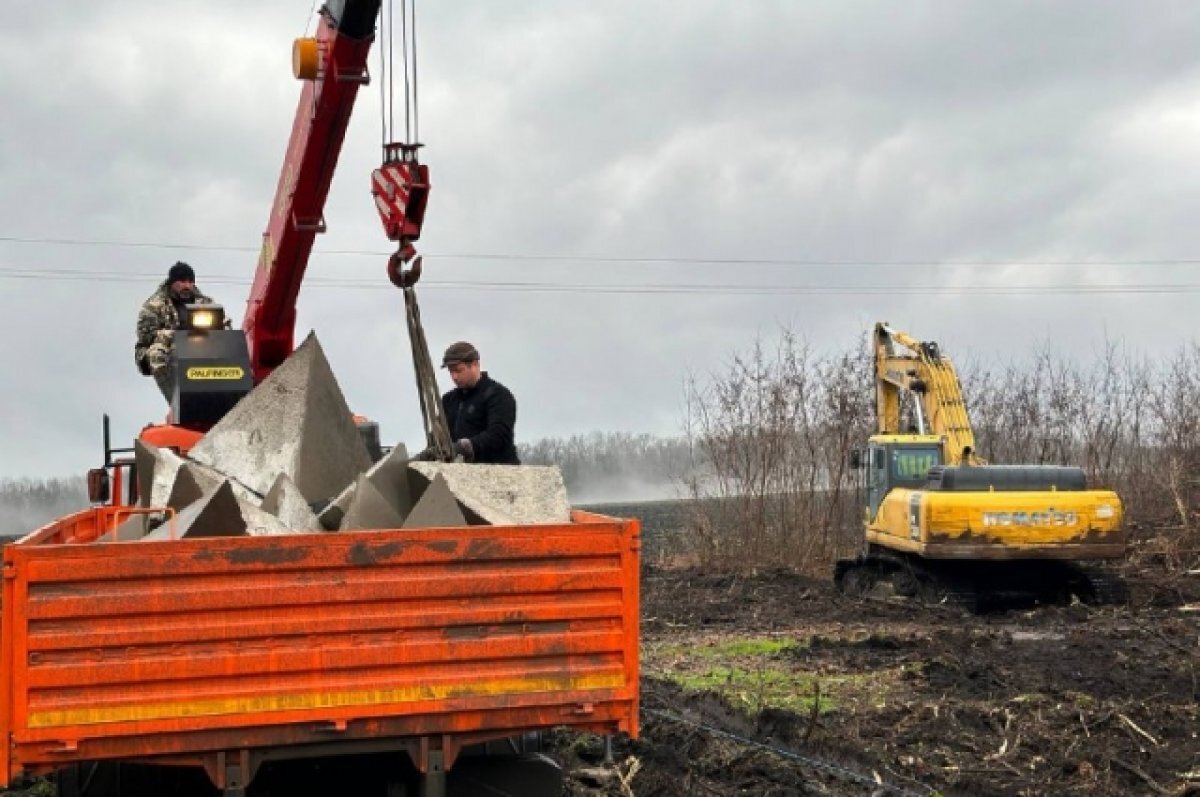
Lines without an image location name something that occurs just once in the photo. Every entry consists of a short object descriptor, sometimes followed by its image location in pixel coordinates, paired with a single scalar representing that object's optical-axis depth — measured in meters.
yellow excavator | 16.88
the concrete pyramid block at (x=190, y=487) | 6.14
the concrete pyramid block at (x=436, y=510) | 5.57
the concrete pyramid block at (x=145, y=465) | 6.71
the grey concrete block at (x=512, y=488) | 6.14
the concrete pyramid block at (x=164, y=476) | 6.32
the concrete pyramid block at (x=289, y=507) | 5.91
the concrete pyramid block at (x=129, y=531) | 5.74
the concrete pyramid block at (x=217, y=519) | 5.34
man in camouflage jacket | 9.54
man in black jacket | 8.12
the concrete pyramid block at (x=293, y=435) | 6.82
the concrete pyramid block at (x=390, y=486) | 6.03
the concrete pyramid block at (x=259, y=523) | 5.50
